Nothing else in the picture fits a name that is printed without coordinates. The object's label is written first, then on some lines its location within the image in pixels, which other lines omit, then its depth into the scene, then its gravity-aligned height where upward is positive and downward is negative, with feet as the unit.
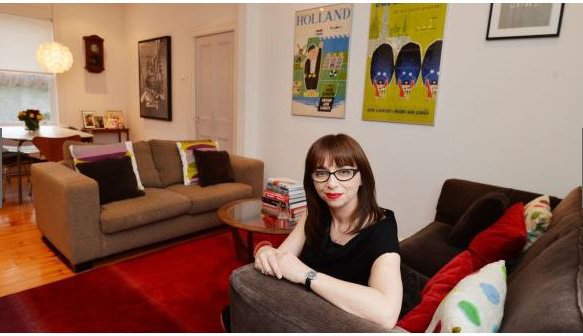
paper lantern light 16.19 +1.81
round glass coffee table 7.54 -2.56
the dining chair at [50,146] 12.32 -1.73
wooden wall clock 18.72 +2.36
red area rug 6.36 -3.95
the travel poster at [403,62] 8.79 +1.32
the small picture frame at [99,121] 19.47 -1.23
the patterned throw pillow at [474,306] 2.62 -1.46
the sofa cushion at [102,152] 9.05 -1.40
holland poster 10.61 +1.52
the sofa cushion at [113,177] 8.77 -1.94
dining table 12.85 -1.44
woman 3.14 -1.36
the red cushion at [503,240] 4.99 -1.74
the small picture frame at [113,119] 19.95 -1.08
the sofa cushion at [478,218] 6.12 -1.78
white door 14.89 +0.71
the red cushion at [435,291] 3.43 -1.85
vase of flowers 14.02 -0.88
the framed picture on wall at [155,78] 17.72 +1.20
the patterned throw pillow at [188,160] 11.29 -1.80
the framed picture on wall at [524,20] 7.08 +2.04
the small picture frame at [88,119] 19.09 -1.10
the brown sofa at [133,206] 8.00 -2.63
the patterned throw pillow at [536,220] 5.42 -1.56
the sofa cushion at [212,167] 11.11 -1.96
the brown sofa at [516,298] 2.29 -1.55
